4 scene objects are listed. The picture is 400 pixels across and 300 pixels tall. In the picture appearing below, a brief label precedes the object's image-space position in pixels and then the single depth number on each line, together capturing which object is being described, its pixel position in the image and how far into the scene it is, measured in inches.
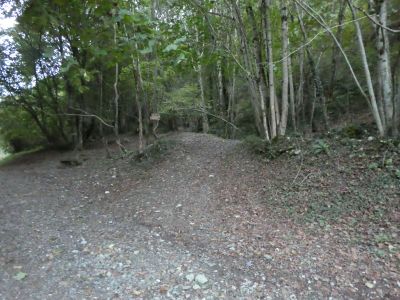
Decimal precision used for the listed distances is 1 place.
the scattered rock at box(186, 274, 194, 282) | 116.8
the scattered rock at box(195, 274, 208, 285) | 114.7
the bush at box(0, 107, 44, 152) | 463.5
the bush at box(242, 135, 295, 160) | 220.7
